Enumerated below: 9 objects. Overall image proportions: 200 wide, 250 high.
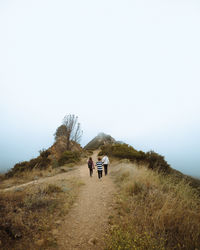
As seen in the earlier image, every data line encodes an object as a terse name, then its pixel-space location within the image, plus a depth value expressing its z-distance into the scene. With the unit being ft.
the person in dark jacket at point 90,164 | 29.81
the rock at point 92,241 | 8.34
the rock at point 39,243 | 7.81
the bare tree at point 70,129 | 67.00
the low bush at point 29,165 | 42.28
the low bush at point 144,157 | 41.65
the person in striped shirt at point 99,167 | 26.55
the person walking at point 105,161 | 29.19
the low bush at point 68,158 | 51.59
